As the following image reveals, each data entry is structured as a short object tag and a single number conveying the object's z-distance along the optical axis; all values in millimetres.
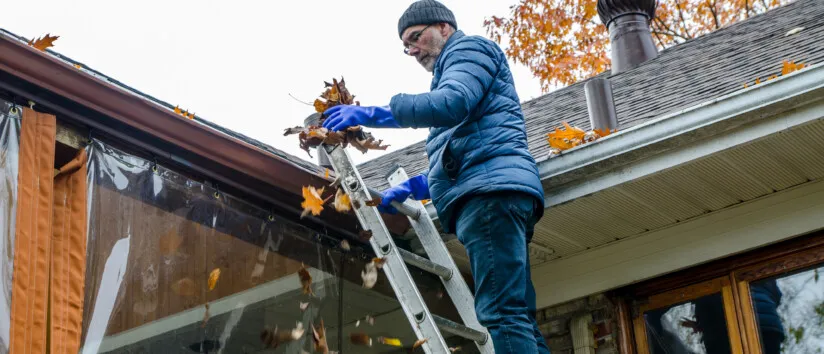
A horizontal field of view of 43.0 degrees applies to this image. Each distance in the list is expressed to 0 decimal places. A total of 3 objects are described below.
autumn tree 16656
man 4395
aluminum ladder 4512
